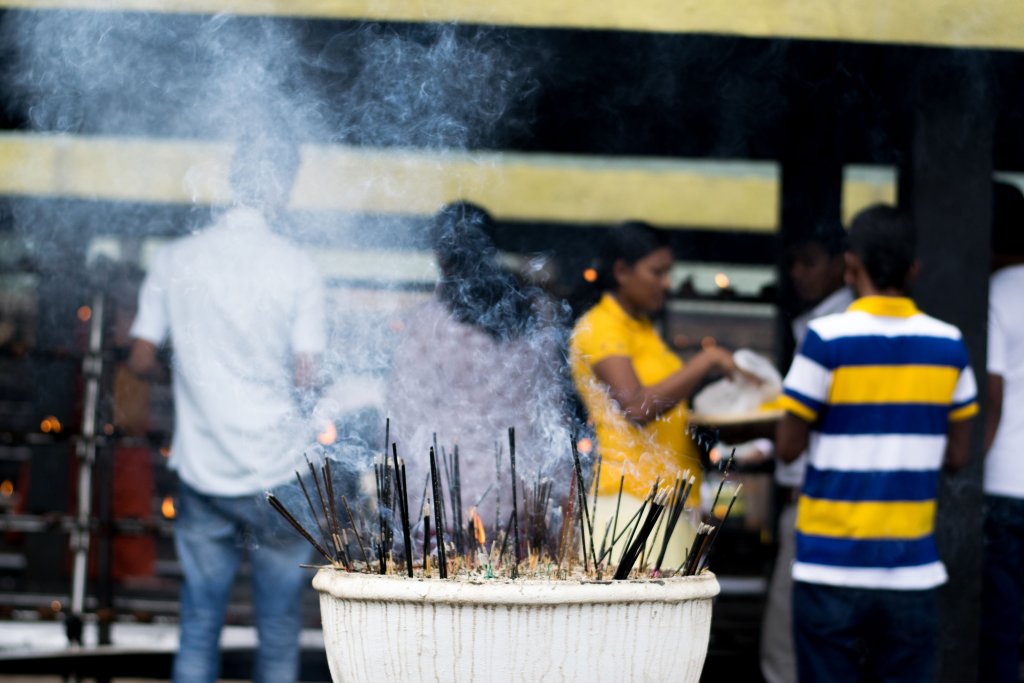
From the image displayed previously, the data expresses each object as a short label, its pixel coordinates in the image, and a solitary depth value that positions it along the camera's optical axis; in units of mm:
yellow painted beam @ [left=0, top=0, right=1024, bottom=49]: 4277
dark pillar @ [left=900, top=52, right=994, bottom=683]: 4336
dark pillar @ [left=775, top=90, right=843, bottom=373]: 6305
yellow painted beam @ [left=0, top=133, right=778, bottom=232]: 5629
